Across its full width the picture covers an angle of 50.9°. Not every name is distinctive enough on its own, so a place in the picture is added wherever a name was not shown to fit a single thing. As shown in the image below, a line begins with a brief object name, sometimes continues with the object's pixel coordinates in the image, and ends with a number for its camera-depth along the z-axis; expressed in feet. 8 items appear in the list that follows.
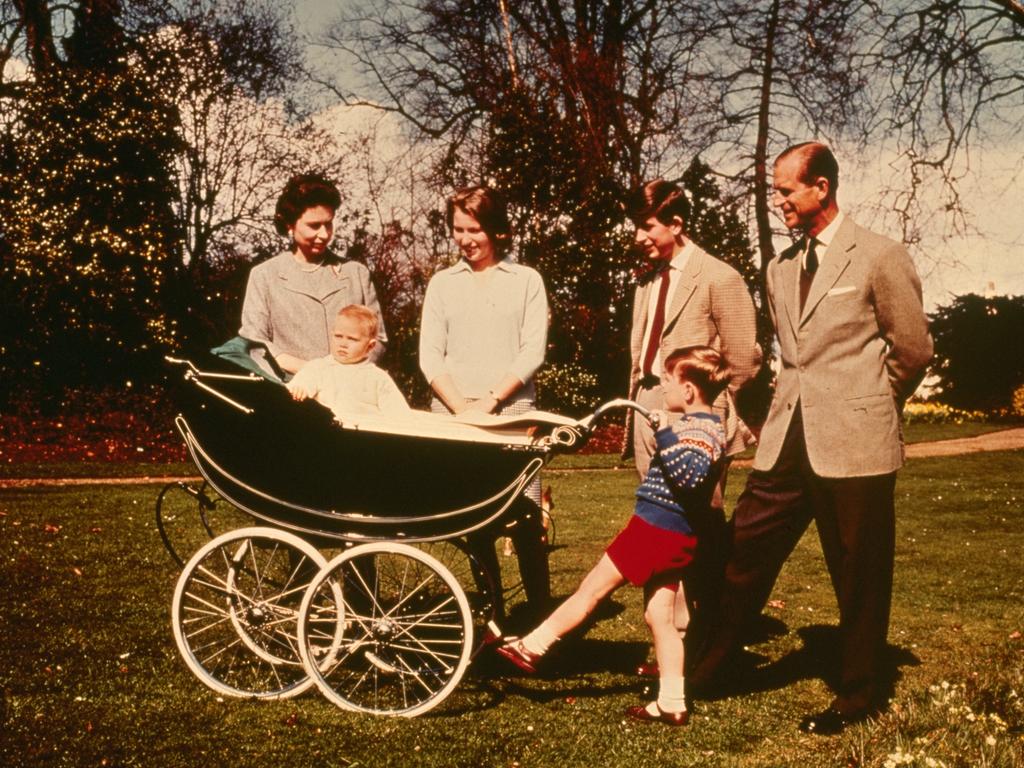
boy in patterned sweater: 13.12
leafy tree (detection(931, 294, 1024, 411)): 101.50
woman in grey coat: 16.43
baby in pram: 14.70
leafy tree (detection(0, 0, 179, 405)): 66.23
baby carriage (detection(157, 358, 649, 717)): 13.07
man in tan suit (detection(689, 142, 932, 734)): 13.15
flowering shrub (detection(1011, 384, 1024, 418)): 95.35
